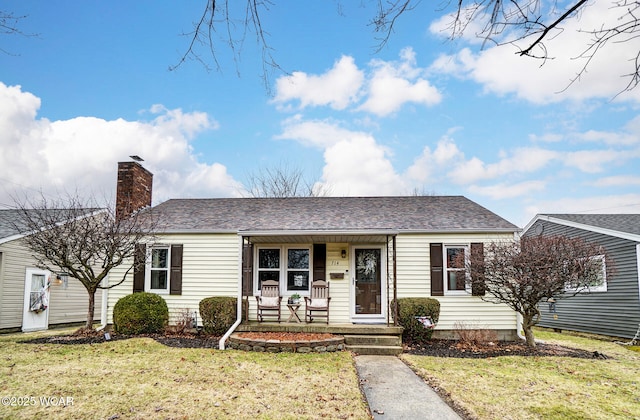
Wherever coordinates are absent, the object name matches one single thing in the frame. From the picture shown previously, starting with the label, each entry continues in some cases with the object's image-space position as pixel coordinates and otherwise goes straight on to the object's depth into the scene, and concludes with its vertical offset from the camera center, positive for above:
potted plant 11.16 -0.99
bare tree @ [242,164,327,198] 25.64 +4.73
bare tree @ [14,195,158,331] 9.80 +0.48
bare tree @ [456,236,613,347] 8.95 -0.16
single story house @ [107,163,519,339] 10.86 -0.07
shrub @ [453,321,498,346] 9.99 -1.75
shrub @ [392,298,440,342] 10.17 -1.32
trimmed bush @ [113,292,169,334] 10.46 -1.31
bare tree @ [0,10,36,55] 2.85 +1.60
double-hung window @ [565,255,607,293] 9.18 -0.14
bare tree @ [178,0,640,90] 2.56 +1.49
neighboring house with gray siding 11.60 -0.73
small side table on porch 10.57 -1.26
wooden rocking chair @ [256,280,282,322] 10.72 -0.95
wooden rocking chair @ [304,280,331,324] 10.47 -0.98
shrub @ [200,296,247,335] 10.53 -1.33
